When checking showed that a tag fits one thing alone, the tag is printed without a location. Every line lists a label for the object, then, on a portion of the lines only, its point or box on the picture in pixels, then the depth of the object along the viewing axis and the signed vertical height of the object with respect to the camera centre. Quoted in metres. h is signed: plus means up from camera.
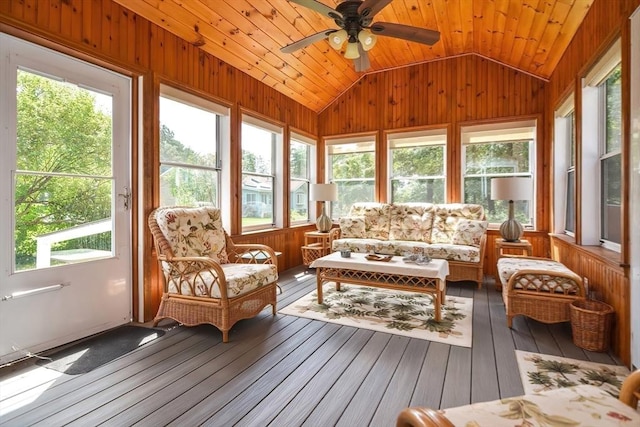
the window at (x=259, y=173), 4.26 +0.59
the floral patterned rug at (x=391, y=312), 2.63 -0.98
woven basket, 2.23 -0.82
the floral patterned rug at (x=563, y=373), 1.85 -1.02
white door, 2.10 +0.12
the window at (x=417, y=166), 5.05 +0.75
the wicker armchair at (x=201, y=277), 2.48 -0.53
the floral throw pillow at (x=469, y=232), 4.16 -0.28
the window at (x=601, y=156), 2.66 +0.48
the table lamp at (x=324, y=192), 4.96 +0.32
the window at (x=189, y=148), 3.16 +0.72
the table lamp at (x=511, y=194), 3.88 +0.21
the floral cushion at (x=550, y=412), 0.88 -0.59
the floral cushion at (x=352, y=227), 4.94 -0.23
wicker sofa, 4.00 -0.31
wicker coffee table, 2.80 -0.59
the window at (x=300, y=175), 5.27 +0.66
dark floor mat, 2.08 -0.98
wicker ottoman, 2.50 -0.67
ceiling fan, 2.30 +1.45
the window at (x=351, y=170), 5.55 +0.77
